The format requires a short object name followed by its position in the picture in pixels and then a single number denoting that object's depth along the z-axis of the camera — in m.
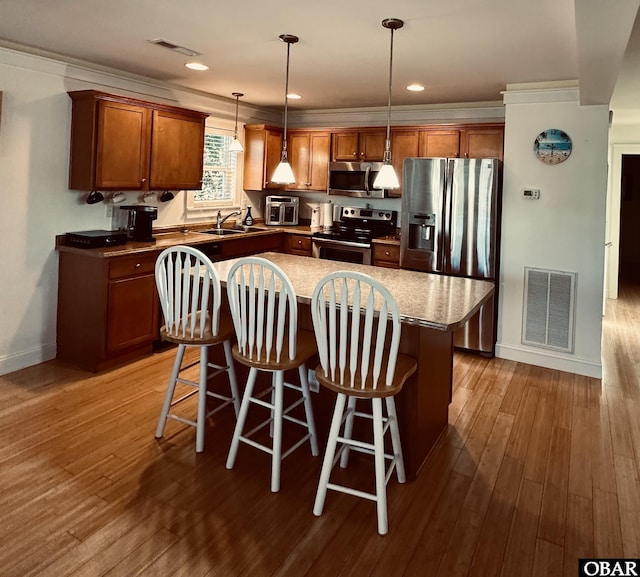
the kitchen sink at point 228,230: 5.25
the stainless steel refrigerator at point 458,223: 4.28
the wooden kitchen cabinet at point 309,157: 5.80
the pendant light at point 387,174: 2.82
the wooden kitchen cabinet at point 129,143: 3.86
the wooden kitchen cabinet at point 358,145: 5.45
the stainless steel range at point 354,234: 5.20
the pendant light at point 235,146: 4.98
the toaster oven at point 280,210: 6.01
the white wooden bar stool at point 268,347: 2.25
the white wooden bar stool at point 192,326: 2.57
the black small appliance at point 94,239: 3.87
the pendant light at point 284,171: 3.08
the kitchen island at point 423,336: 2.30
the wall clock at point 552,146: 4.01
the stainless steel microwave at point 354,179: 5.49
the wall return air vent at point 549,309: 4.14
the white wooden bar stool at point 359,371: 2.02
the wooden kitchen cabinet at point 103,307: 3.79
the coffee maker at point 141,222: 4.30
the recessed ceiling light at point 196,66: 3.88
